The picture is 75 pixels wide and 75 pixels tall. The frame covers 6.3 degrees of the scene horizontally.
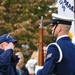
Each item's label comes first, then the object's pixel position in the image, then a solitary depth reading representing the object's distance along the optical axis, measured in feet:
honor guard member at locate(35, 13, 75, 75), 27.47
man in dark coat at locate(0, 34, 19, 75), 30.79
